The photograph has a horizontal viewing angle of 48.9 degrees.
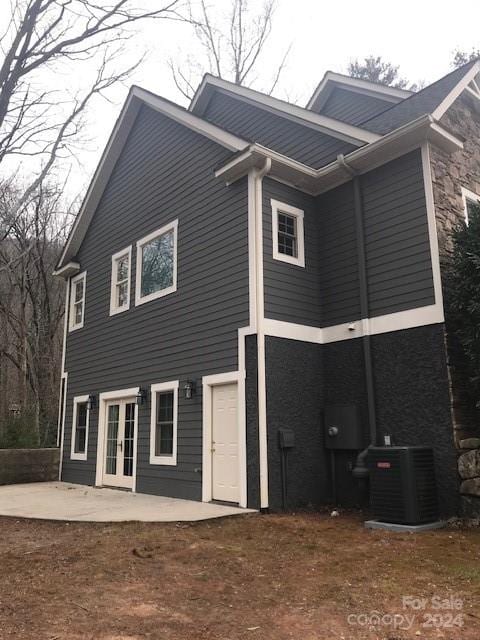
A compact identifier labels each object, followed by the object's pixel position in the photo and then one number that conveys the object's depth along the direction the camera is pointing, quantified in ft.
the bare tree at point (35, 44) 35.45
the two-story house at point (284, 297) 24.90
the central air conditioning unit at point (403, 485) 20.89
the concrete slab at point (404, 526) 20.44
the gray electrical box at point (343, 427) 25.89
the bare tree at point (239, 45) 67.00
